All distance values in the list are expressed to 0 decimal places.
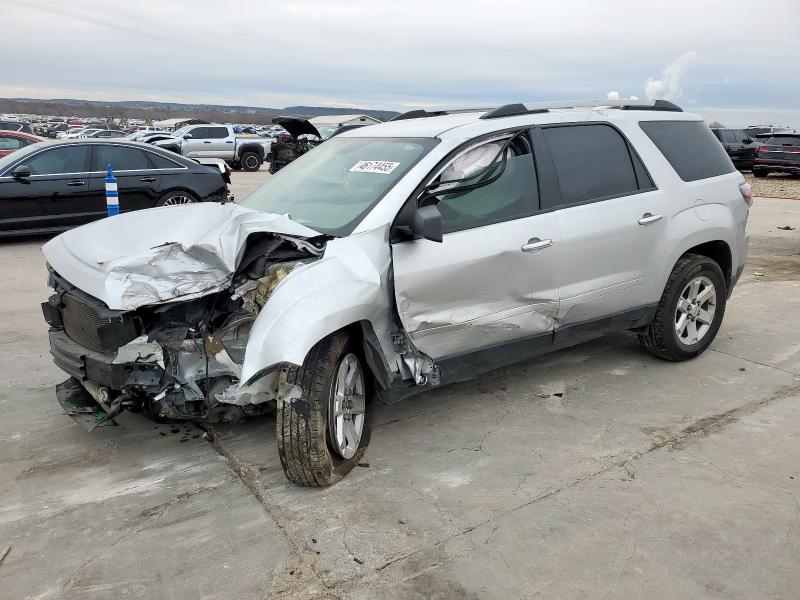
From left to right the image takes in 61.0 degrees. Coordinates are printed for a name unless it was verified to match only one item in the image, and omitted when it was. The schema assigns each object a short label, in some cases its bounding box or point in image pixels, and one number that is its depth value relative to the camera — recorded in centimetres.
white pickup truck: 2609
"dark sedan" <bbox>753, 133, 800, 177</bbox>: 2112
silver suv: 320
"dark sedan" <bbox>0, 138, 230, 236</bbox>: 927
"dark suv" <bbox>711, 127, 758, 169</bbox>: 2381
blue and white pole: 773
